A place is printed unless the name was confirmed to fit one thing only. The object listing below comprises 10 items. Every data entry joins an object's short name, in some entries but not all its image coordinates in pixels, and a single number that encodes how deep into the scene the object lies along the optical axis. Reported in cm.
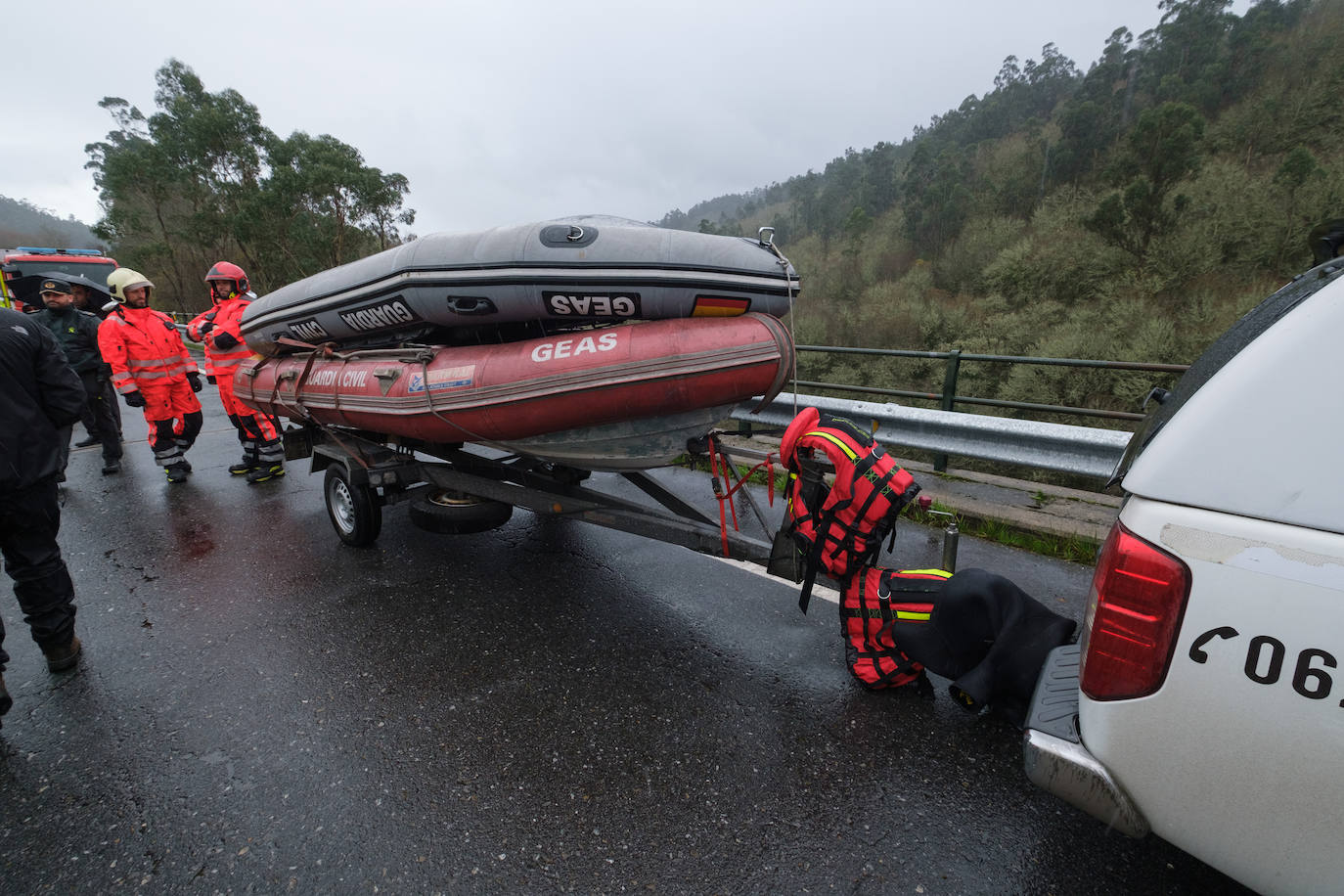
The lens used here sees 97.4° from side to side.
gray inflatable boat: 261
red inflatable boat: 250
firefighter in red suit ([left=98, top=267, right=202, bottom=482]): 500
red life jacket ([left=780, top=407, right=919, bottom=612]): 212
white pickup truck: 98
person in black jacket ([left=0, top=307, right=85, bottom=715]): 233
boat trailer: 271
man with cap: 556
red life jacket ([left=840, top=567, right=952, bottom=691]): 214
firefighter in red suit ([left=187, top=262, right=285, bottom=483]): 517
